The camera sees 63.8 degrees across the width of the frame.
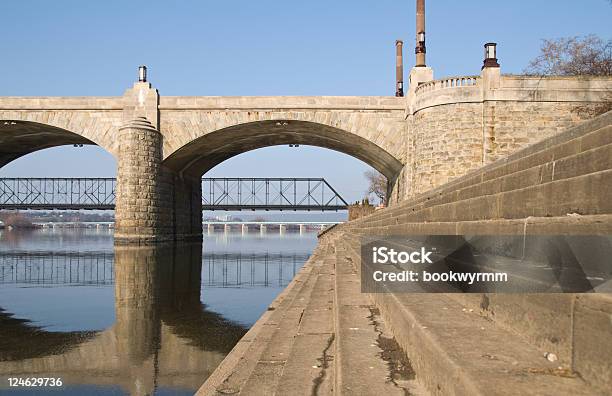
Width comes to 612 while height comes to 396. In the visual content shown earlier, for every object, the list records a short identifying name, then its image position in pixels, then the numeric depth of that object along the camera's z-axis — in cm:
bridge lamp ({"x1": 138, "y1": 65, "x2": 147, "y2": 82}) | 3056
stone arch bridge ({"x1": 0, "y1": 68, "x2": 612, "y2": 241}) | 2378
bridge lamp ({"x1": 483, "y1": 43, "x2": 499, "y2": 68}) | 2344
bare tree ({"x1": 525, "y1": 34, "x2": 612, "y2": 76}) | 2772
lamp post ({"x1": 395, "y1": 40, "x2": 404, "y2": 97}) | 4228
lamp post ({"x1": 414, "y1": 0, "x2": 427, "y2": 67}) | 2849
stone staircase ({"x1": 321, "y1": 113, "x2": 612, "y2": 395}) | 183
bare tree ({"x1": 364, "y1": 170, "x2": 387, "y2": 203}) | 6488
